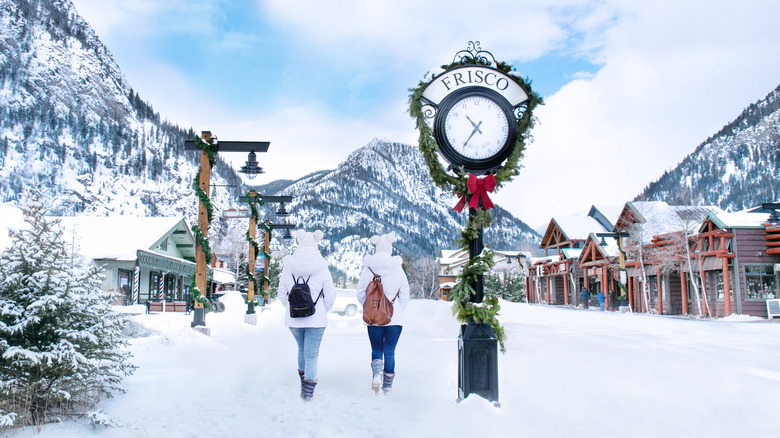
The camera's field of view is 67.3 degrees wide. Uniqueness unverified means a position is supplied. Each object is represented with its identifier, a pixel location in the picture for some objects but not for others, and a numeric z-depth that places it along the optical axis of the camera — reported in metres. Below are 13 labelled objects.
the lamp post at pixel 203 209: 14.56
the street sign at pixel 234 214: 22.93
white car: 29.20
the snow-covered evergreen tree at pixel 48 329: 4.94
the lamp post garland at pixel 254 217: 22.26
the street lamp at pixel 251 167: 16.94
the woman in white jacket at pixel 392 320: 7.07
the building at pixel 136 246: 29.97
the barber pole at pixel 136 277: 29.80
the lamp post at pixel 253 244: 20.96
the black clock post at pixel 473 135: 6.50
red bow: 6.55
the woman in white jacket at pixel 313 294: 6.83
